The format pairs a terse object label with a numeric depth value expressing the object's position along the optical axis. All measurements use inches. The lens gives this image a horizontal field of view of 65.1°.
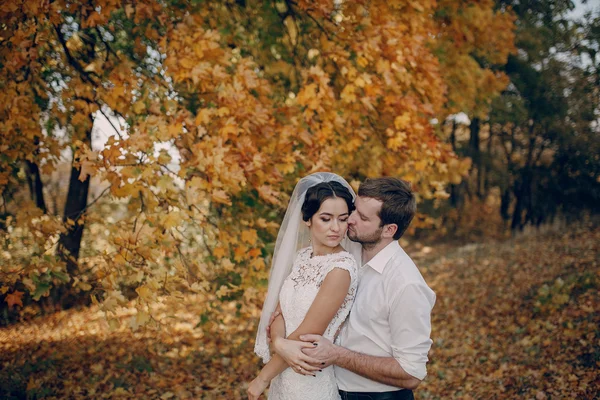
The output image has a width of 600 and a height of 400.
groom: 92.9
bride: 99.3
